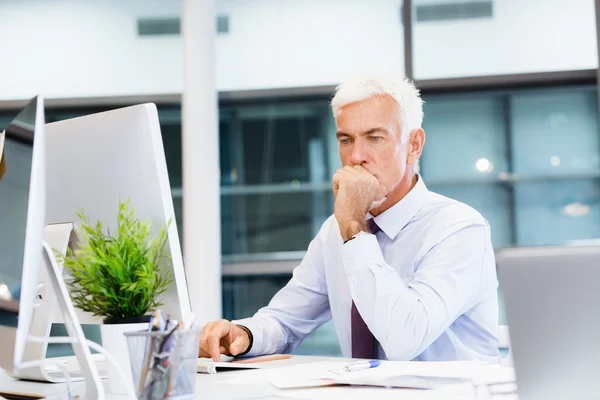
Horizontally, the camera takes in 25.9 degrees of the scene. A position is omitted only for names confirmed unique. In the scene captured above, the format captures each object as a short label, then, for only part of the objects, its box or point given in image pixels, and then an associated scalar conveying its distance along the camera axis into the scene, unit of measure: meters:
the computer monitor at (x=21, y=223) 1.67
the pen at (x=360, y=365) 2.03
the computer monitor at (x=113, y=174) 1.96
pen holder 1.72
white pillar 5.31
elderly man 2.31
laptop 1.52
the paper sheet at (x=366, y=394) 1.81
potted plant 1.81
